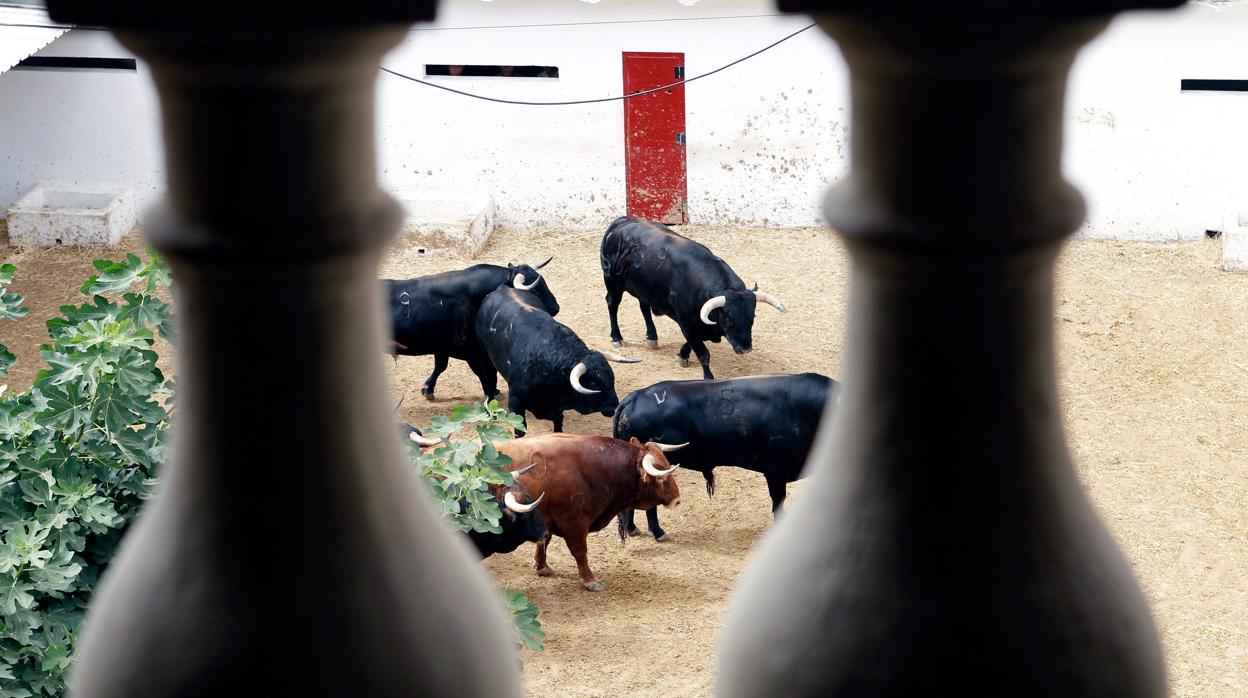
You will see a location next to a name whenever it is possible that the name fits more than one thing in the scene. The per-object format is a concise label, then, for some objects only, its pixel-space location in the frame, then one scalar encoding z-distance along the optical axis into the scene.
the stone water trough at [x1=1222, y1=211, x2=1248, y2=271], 22.17
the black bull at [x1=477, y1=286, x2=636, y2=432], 16.44
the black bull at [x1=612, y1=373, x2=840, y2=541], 14.65
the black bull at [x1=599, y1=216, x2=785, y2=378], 18.41
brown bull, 13.47
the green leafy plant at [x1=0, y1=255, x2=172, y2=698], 6.77
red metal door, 24.20
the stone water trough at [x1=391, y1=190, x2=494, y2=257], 23.39
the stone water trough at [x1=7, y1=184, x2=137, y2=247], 23.20
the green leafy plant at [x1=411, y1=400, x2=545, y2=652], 7.62
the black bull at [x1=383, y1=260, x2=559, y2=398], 17.67
